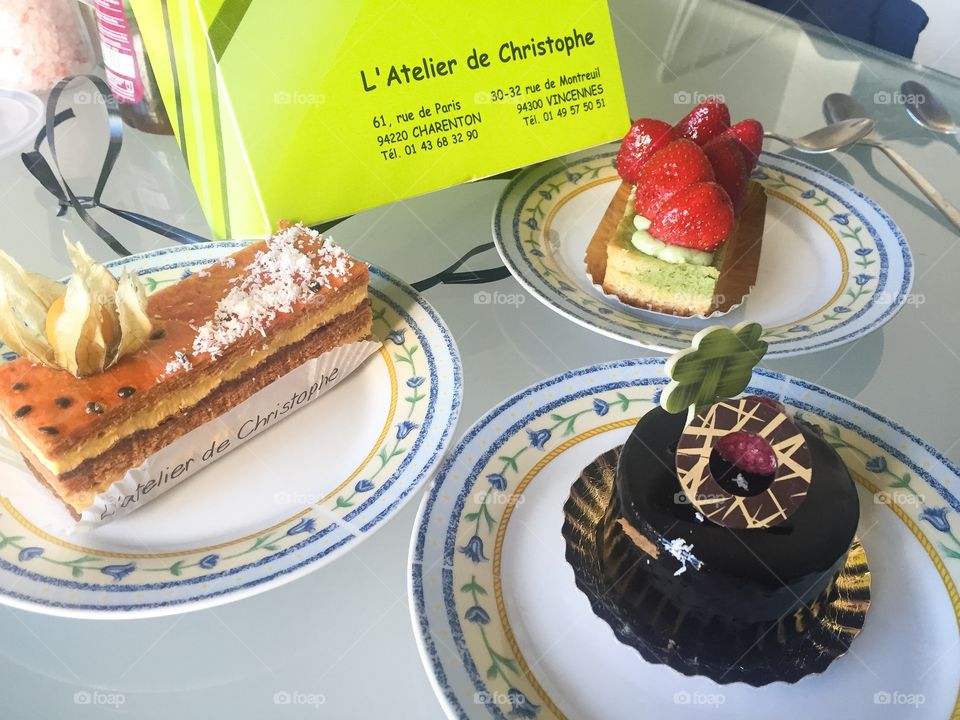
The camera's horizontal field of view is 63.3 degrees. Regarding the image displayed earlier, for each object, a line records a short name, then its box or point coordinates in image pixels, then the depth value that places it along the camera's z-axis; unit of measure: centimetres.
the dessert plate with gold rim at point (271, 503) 24
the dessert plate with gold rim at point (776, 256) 33
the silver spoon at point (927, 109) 47
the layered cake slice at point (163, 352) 26
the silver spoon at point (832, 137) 47
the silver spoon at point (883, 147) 42
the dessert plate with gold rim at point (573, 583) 23
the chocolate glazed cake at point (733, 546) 22
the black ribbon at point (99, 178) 39
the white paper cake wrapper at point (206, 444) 27
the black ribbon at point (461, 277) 37
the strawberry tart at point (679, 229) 35
